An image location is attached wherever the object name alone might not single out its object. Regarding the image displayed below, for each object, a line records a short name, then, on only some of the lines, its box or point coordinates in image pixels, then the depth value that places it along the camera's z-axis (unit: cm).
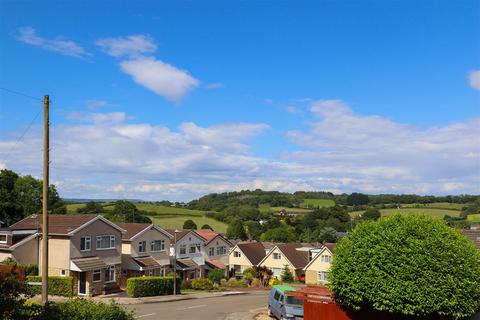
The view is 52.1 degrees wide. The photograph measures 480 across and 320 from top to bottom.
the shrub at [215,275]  5959
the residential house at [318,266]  6981
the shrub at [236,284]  6091
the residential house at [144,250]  5191
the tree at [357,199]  18634
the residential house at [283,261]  7525
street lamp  4422
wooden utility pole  2095
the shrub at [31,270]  4400
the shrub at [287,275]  7281
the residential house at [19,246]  4481
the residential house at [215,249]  6869
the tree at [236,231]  12144
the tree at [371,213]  13211
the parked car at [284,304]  2452
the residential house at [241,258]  7725
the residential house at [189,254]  6041
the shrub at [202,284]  5178
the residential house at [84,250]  4350
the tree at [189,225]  11169
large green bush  1942
